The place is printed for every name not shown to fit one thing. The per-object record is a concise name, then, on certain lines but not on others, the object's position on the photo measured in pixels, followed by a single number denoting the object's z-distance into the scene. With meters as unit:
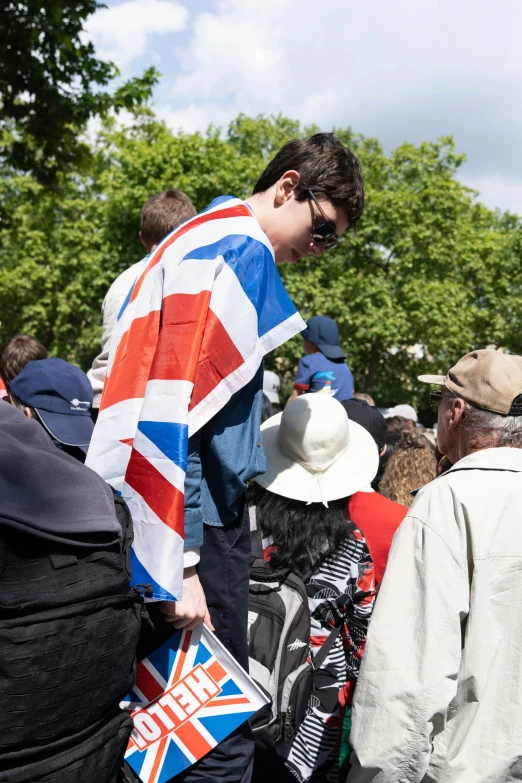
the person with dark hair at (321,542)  2.41
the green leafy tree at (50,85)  7.82
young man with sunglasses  1.88
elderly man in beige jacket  1.75
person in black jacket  1.32
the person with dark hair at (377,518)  2.87
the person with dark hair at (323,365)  5.37
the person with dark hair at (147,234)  3.35
